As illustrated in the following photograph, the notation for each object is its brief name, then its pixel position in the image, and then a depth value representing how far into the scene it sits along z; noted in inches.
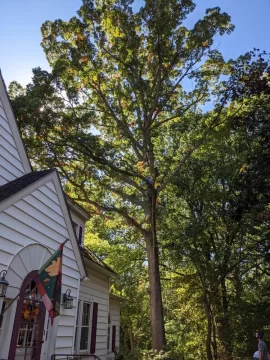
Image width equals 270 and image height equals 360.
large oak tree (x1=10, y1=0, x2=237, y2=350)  465.5
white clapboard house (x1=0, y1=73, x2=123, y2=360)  196.7
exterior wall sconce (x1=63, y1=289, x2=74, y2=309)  256.8
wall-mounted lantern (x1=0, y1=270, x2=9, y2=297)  180.5
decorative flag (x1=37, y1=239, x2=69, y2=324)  184.2
